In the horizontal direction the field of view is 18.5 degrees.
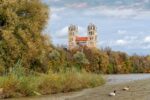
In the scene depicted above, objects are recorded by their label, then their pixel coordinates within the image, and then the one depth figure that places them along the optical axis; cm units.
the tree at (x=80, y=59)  10524
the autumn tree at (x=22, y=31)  4003
